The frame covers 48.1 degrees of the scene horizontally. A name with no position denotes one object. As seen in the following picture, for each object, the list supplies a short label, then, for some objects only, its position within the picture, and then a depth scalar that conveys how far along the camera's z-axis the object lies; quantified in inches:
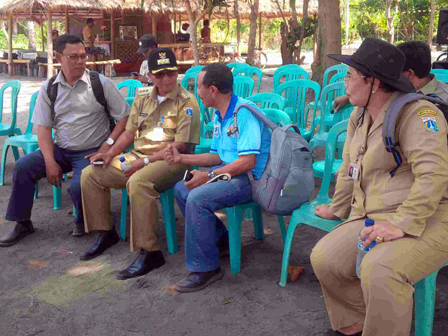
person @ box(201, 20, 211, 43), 708.7
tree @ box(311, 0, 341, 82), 326.6
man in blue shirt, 122.3
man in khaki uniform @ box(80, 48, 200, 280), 144.6
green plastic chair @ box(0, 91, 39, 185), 197.8
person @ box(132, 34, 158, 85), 256.5
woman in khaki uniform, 81.5
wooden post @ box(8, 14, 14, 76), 706.8
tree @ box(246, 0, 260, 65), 552.7
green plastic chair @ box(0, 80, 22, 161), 215.3
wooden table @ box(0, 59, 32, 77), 733.3
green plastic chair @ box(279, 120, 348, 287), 115.1
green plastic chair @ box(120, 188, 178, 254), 147.1
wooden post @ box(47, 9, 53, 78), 624.2
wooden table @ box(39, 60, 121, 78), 650.2
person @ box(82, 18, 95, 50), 663.1
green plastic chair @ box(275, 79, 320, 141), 205.9
